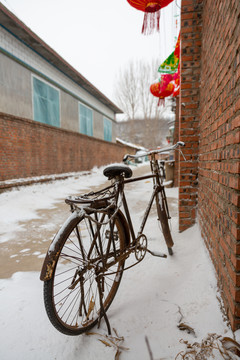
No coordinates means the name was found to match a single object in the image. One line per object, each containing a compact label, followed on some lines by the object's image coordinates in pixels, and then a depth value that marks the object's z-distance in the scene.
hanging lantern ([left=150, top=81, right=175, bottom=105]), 6.03
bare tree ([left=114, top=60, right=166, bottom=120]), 29.17
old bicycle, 1.27
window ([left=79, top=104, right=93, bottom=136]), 11.85
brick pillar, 2.69
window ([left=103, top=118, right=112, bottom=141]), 15.80
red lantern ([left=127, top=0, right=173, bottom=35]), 2.96
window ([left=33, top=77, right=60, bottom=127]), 7.91
